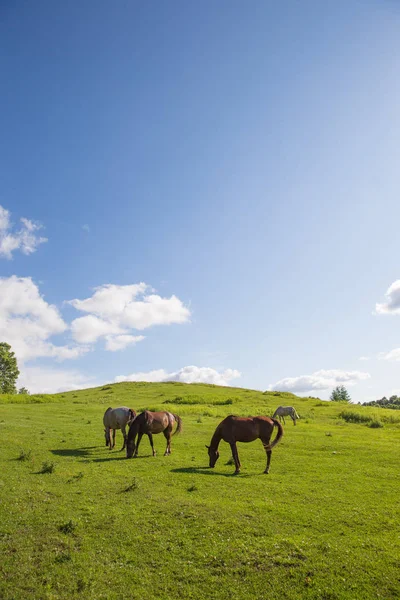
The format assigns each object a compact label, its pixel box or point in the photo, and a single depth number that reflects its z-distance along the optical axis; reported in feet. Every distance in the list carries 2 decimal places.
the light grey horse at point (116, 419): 68.64
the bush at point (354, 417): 126.53
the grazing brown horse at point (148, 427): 60.39
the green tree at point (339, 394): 358.64
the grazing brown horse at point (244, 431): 52.03
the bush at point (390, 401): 380.80
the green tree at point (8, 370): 252.93
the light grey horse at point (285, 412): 116.67
